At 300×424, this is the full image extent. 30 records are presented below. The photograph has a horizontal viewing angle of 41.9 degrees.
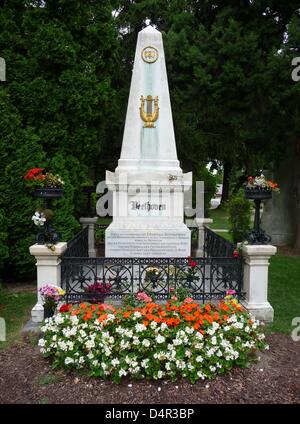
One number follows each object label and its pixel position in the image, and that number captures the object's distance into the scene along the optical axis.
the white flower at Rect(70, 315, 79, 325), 4.59
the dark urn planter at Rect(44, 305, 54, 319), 5.40
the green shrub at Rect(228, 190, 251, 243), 13.47
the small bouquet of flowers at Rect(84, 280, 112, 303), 6.13
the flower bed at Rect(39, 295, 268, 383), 4.16
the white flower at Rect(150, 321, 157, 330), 4.38
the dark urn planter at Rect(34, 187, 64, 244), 6.14
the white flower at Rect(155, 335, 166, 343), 4.19
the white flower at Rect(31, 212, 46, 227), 6.14
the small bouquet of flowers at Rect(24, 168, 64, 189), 6.27
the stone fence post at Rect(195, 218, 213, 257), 10.56
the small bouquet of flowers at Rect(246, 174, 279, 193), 6.19
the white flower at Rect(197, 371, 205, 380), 4.12
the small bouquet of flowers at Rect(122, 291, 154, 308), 5.12
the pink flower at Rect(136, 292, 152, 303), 5.09
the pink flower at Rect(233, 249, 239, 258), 6.21
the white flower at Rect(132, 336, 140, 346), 4.22
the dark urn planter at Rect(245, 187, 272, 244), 6.11
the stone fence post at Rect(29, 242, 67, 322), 5.93
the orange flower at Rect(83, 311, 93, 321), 4.62
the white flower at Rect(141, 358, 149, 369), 4.12
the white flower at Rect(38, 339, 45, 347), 4.58
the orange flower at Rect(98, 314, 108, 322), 4.50
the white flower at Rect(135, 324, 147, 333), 4.30
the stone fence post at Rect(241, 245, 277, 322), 6.03
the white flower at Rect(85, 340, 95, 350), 4.23
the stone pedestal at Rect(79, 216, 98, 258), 10.73
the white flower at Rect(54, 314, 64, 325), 4.65
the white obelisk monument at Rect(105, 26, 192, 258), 7.73
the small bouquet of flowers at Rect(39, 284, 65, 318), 5.38
